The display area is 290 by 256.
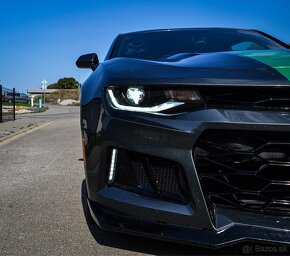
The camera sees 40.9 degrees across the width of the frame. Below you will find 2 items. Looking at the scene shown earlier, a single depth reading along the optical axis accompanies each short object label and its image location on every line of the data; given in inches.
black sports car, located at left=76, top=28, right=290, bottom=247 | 73.0
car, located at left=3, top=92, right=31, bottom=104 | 2065.3
